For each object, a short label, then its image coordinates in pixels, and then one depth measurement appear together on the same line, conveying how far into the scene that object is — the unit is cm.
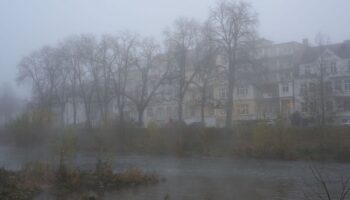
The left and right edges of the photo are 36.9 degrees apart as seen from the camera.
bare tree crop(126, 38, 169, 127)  7319
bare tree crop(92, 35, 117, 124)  7500
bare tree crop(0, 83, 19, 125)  10572
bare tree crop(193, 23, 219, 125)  6175
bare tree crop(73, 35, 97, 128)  7588
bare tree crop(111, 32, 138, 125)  7494
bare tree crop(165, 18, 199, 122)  6581
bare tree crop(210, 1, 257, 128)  6059
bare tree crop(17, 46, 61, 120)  8019
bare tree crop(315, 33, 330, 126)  5585
